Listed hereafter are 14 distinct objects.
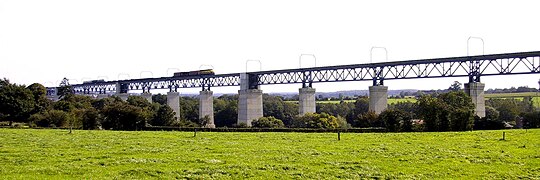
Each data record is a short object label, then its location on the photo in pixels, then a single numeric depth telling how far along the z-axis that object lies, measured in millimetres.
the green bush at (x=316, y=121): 98025
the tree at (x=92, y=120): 83062
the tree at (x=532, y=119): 88938
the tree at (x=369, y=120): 84325
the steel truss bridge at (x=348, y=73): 87312
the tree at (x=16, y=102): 94562
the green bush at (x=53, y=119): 87562
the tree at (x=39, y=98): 103269
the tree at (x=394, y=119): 76375
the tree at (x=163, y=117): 100581
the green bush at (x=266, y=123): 106988
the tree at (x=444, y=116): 71625
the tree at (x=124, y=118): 80562
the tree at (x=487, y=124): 77562
